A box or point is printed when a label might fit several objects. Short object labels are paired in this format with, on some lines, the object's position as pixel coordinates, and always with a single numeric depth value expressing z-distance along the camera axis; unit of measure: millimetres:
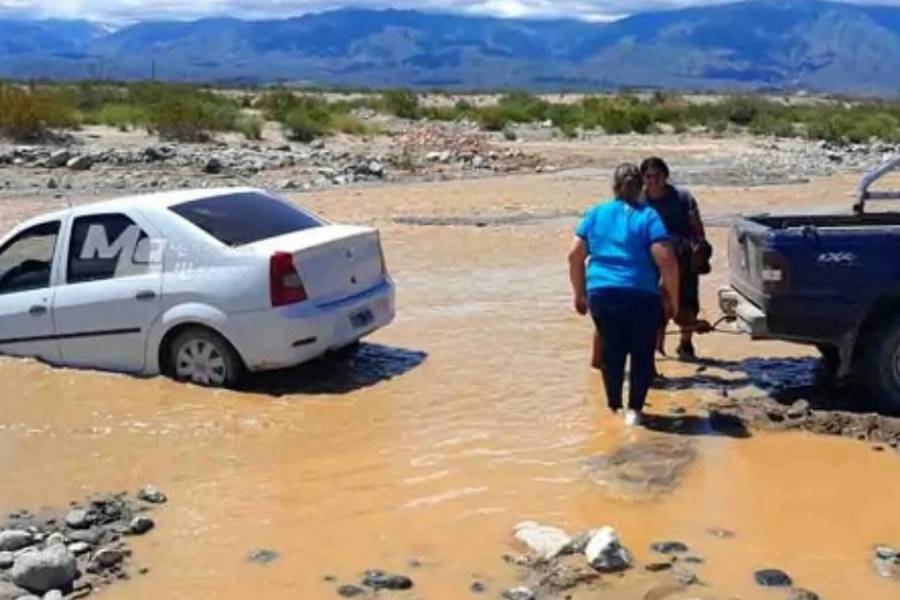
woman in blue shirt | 8945
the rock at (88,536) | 7094
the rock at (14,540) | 6945
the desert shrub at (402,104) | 65438
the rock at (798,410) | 9172
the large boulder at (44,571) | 6418
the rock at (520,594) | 6188
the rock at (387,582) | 6445
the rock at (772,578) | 6398
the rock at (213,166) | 33031
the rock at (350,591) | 6371
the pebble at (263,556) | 6849
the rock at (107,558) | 6738
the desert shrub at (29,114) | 40469
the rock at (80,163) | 32769
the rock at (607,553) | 6457
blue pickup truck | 9023
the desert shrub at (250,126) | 44438
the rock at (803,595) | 6232
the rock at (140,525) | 7262
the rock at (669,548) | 6824
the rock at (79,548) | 6891
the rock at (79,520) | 7363
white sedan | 10016
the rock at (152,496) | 7824
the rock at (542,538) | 6715
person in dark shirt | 10492
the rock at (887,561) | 6562
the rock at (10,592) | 6334
